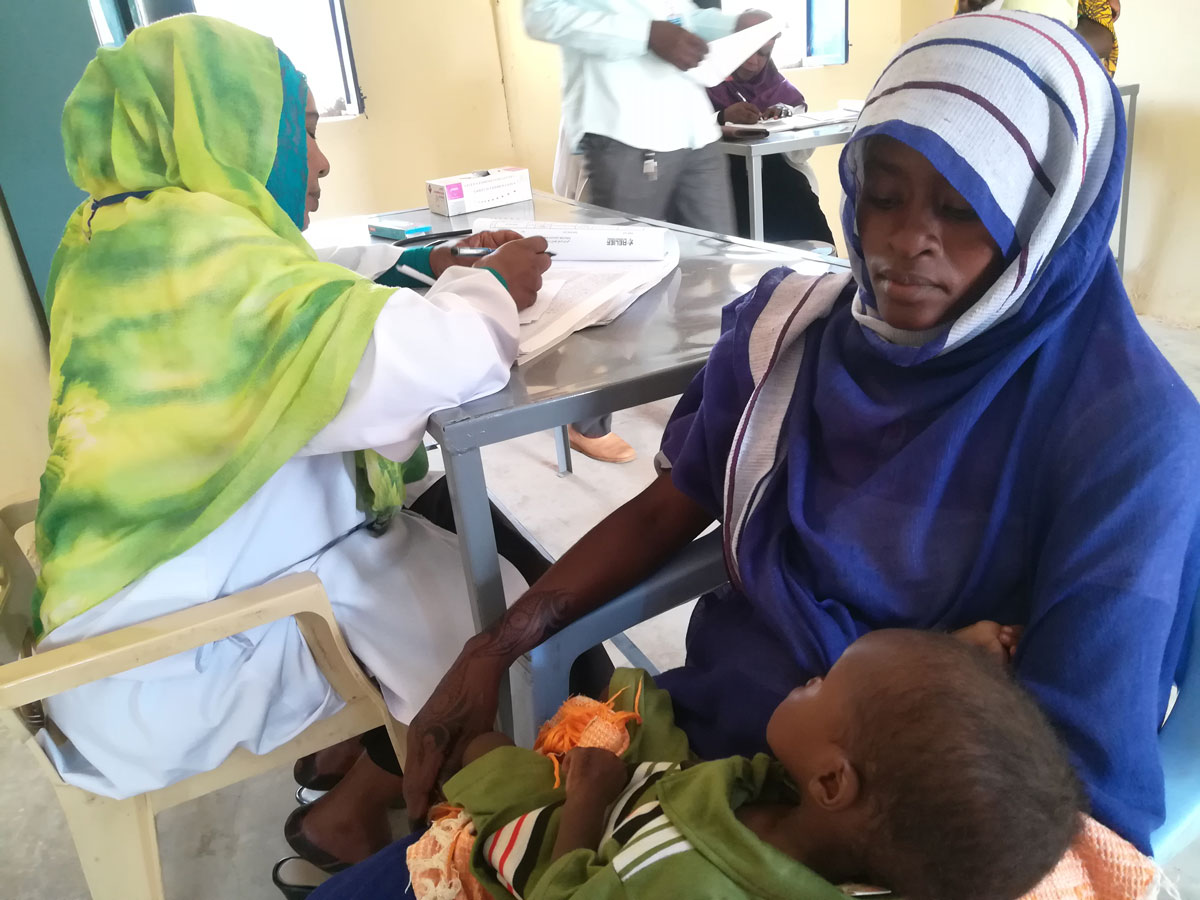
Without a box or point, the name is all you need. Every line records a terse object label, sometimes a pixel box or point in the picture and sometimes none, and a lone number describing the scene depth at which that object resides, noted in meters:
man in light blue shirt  2.29
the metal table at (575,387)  0.89
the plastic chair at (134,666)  0.83
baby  0.56
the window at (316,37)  3.42
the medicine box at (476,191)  2.05
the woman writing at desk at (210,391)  0.89
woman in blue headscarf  0.65
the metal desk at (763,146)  2.63
